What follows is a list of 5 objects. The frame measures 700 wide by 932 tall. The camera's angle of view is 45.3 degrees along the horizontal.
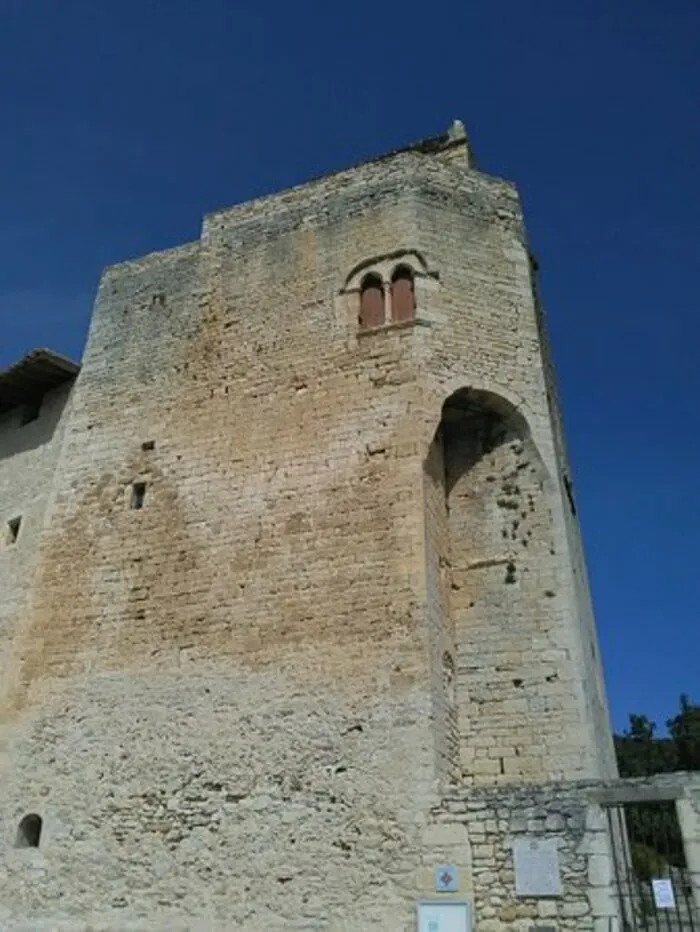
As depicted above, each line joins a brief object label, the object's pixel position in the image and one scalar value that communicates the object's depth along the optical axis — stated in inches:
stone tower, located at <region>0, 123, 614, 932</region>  313.4
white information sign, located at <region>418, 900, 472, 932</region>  269.1
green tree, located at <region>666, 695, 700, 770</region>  1391.5
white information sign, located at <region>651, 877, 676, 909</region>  247.6
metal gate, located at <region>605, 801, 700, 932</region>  252.4
